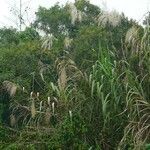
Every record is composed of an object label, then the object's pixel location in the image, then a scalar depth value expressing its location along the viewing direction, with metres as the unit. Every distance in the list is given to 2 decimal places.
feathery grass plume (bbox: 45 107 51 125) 5.35
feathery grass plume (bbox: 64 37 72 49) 6.89
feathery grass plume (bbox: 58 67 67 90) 5.31
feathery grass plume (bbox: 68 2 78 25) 5.97
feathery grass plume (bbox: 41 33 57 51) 6.62
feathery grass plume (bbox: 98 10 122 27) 5.39
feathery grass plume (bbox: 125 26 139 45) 5.13
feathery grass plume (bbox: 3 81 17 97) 6.16
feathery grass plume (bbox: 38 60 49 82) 6.90
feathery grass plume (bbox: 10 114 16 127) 6.48
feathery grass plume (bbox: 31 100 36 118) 5.31
